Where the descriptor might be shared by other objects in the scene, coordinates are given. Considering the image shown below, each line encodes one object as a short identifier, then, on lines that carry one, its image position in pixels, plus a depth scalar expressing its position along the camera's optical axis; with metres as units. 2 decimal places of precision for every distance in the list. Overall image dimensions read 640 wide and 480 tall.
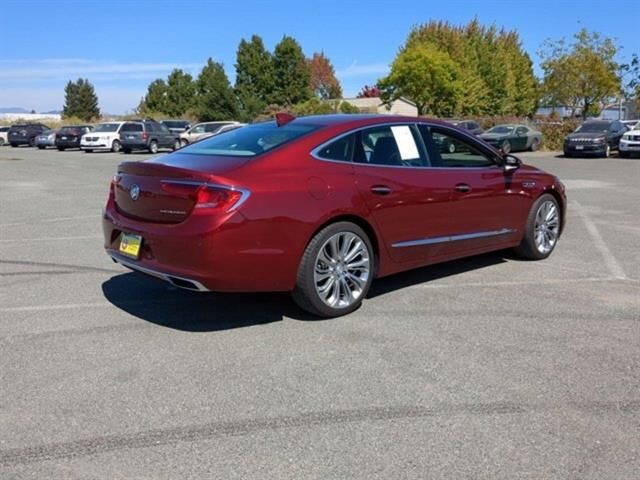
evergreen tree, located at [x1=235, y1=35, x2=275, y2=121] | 70.31
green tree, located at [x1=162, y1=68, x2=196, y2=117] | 79.31
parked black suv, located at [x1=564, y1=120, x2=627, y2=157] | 28.59
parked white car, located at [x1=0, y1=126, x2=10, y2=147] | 47.75
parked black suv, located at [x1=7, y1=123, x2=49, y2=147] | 45.31
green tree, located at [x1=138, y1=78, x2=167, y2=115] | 80.88
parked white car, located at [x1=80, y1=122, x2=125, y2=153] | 34.53
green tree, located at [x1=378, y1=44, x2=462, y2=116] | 57.25
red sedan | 4.54
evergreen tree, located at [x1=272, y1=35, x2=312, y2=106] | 70.44
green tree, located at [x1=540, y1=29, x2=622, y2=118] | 52.97
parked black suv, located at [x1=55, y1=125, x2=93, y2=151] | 38.19
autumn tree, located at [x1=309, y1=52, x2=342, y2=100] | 102.74
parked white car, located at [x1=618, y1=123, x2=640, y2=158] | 27.75
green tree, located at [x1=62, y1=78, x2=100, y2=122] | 100.12
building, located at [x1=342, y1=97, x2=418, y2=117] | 65.75
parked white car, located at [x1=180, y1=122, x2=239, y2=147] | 34.12
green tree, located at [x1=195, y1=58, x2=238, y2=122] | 64.56
